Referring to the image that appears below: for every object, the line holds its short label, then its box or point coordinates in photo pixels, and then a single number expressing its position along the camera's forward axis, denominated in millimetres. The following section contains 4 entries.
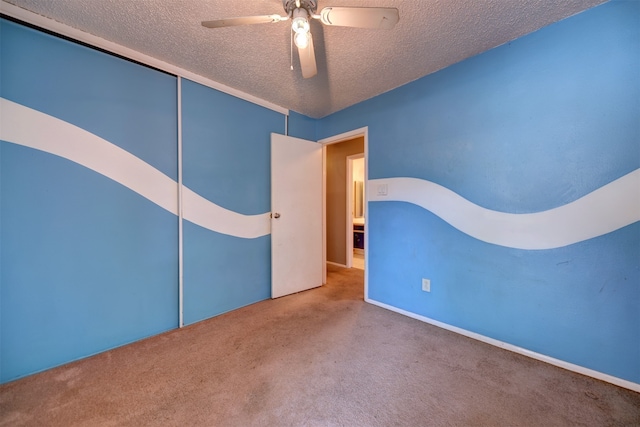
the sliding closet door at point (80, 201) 1513
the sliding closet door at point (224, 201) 2258
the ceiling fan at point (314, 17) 1211
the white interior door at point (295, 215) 2861
